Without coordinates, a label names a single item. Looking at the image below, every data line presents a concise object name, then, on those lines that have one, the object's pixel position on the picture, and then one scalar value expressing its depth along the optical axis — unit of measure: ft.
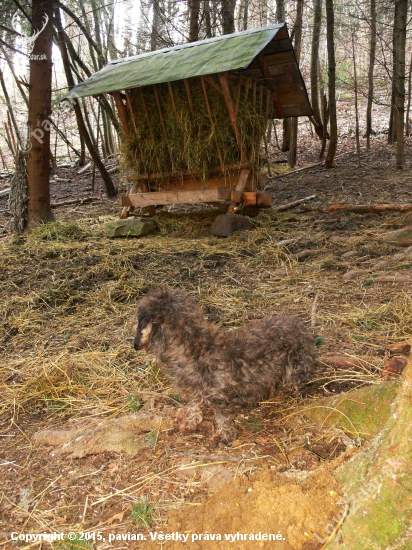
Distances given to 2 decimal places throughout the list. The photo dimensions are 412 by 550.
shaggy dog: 8.69
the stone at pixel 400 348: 10.70
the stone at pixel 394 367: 9.39
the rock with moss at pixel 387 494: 5.34
